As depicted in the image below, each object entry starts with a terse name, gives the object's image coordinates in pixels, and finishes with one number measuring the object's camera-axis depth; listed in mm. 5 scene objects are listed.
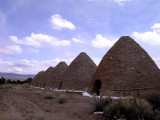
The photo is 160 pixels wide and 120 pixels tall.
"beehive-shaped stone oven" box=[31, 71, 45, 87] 37638
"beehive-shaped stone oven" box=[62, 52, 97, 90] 21781
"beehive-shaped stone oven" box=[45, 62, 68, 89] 29342
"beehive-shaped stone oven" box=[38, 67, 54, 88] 34328
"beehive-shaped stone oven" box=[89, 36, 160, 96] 13953
